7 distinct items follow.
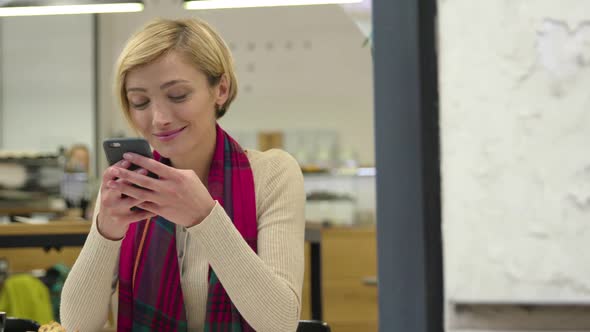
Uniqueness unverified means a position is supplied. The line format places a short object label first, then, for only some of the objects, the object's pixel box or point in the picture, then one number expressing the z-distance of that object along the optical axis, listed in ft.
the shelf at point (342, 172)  19.89
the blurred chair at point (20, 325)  4.78
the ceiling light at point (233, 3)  11.67
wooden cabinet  17.70
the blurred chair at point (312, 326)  5.02
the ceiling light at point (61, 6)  11.55
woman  4.14
